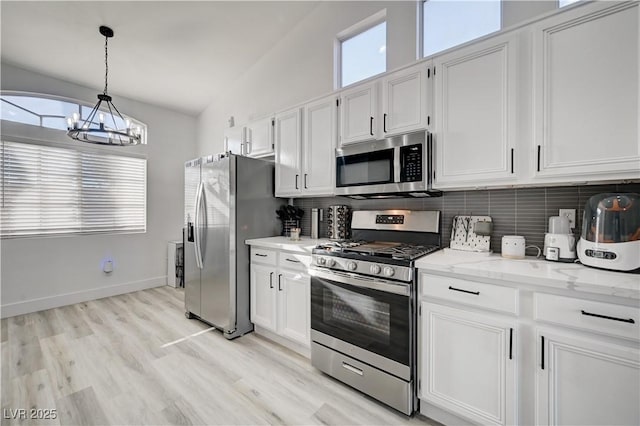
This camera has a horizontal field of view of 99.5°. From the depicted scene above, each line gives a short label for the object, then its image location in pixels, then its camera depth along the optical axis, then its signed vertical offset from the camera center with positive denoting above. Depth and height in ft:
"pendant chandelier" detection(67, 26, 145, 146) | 8.09 +2.54
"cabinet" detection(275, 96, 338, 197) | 8.32 +2.03
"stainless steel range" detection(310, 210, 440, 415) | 5.48 -2.21
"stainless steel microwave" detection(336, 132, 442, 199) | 6.34 +1.11
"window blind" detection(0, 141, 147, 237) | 10.68 +0.87
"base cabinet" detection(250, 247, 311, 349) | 7.56 -2.50
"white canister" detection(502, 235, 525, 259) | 5.54 -0.73
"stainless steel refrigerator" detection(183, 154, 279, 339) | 8.82 -0.58
